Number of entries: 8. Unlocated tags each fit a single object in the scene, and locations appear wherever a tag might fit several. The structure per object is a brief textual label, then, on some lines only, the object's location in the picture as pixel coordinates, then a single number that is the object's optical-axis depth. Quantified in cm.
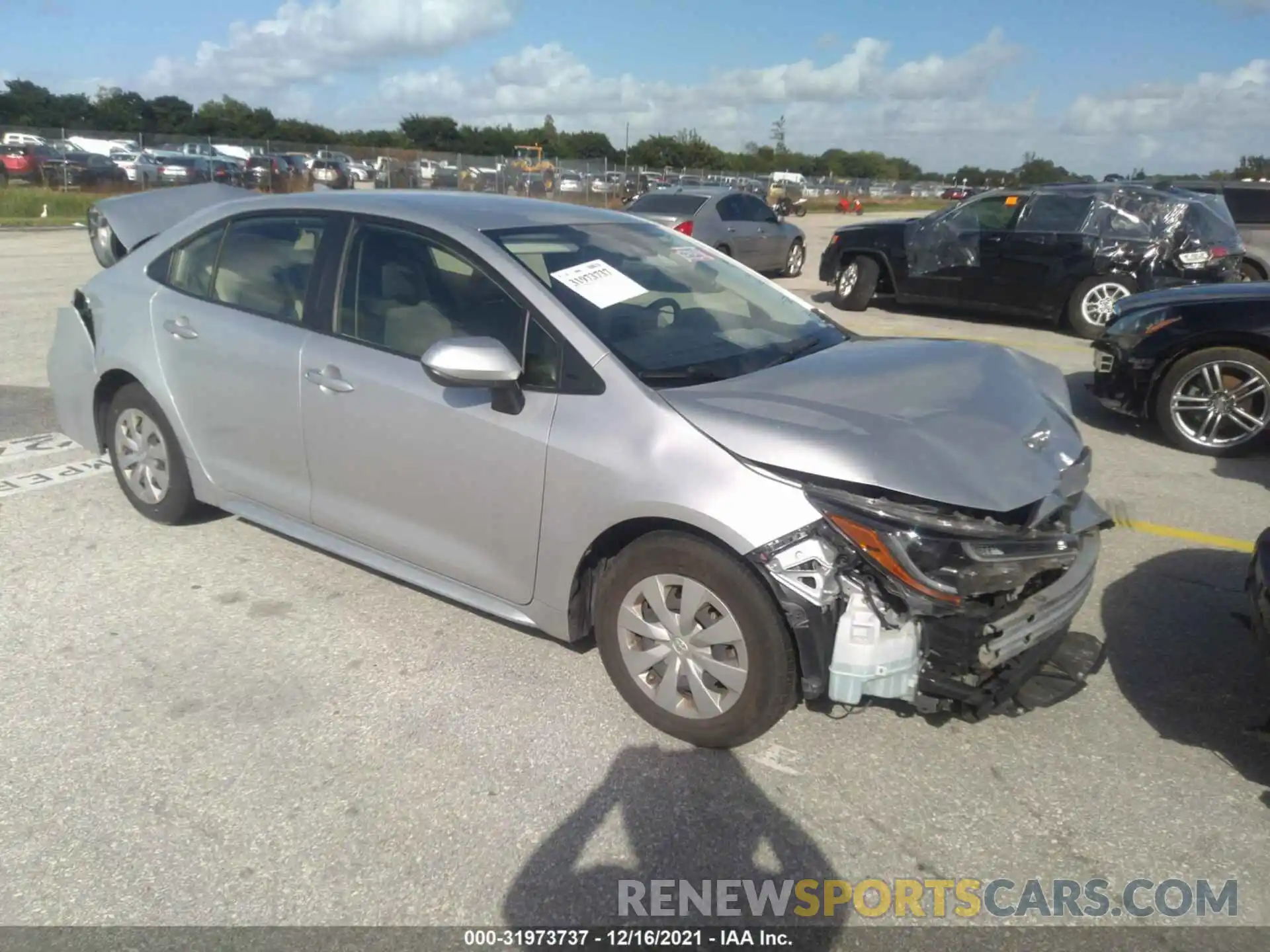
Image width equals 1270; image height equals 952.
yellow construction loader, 4212
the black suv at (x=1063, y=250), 1083
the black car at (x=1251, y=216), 1226
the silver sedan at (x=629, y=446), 289
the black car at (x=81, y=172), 3388
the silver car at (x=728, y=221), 1496
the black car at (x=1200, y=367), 642
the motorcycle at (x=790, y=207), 2937
